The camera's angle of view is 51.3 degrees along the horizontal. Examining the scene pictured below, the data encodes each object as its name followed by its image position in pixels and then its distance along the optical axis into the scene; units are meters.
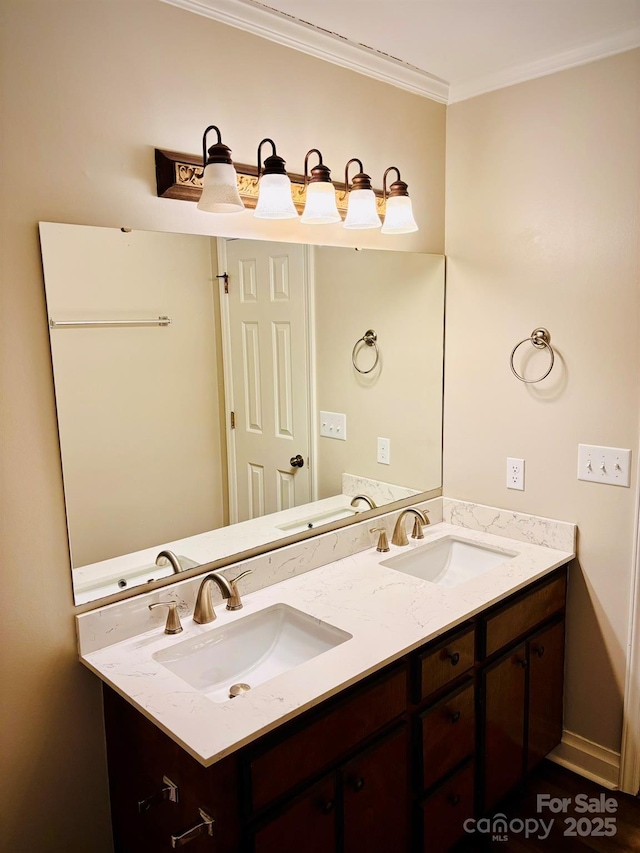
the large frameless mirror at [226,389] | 1.65
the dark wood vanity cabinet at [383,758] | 1.42
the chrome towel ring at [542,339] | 2.32
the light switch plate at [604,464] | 2.19
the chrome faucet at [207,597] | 1.80
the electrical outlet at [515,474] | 2.47
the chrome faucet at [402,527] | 2.43
